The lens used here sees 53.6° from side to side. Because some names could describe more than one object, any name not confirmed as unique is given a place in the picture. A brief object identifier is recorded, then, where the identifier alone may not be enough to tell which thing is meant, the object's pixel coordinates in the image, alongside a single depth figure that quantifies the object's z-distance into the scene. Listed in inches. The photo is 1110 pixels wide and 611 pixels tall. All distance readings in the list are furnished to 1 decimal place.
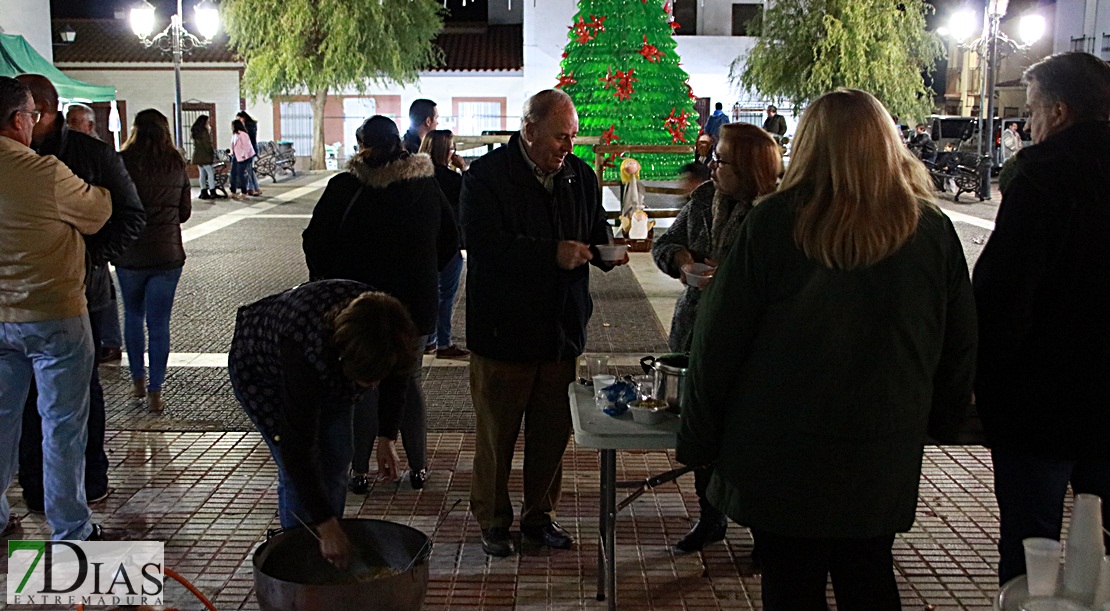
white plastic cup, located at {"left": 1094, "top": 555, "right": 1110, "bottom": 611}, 86.7
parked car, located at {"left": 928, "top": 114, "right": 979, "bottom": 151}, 1235.9
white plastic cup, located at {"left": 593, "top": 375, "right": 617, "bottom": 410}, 151.2
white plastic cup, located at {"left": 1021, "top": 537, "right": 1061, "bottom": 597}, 87.6
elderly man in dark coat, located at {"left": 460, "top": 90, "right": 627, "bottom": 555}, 172.2
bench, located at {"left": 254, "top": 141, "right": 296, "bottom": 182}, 1133.7
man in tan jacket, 162.7
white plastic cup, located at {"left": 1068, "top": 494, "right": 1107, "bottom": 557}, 88.8
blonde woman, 103.8
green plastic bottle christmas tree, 664.4
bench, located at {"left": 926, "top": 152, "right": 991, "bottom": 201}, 924.6
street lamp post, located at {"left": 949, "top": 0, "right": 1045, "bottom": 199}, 879.1
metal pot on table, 148.9
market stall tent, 862.5
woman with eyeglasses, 169.0
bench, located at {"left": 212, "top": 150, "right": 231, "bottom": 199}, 933.8
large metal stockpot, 117.1
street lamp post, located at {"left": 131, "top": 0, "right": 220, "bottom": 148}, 831.1
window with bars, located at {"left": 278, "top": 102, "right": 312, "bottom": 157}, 1519.4
